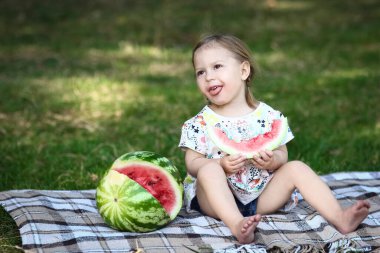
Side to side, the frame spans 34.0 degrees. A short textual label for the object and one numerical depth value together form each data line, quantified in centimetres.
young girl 368
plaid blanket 344
